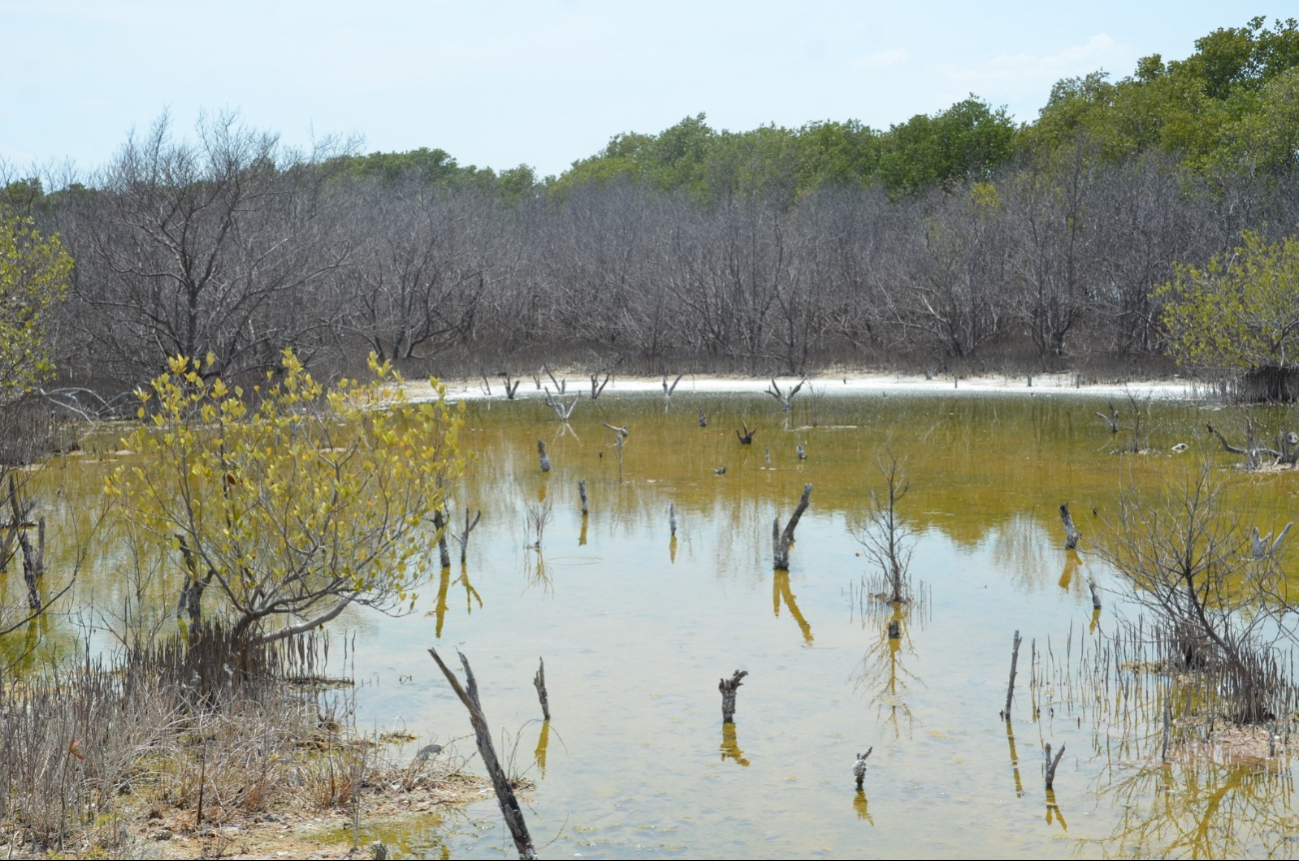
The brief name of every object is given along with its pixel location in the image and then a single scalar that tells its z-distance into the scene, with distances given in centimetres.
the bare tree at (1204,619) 823
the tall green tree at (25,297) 1895
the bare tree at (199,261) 2431
